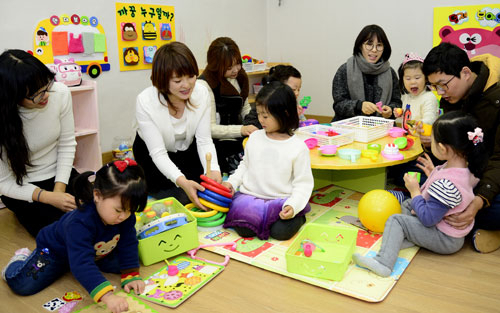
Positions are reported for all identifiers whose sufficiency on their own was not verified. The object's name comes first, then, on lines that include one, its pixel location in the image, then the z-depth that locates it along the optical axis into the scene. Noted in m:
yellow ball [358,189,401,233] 2.14
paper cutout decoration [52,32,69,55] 3.24
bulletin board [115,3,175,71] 3.68
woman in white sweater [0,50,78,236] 1.95
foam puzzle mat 1.77
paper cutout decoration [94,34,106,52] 3.47
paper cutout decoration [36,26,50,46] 3.14
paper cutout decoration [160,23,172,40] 3.96
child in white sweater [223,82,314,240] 2.05
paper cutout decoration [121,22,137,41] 3.68
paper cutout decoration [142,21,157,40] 3.82
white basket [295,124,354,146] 2.49
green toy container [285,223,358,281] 1.81
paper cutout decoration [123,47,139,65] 3.73
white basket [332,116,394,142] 2.60
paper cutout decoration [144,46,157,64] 3.89
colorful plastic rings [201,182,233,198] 2.20
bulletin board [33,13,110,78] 3.18
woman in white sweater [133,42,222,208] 2.24
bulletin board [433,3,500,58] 3.78
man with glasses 1.97
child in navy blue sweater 1.60
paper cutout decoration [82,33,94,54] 3.39
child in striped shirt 1.85
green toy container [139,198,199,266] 1.95
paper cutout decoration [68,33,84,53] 3.32
